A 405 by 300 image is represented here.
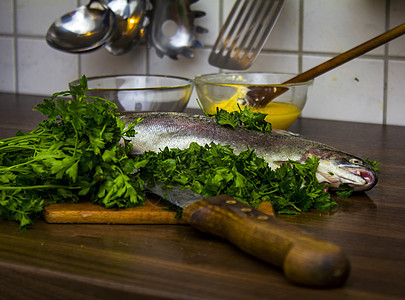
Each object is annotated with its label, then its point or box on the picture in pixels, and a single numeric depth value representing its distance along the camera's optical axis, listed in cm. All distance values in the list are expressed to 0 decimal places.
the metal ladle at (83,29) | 131
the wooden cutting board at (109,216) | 69
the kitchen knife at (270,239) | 51
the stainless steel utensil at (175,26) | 143
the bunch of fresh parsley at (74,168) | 68
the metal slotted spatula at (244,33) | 131
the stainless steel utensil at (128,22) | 139
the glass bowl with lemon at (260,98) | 108
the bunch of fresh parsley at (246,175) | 72
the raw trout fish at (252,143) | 79
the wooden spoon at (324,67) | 107
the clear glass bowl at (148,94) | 106
